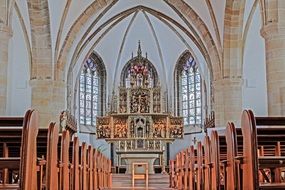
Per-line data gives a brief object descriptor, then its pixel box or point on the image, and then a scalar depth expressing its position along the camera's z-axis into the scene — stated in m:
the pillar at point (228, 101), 17.27
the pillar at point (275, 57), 10.78
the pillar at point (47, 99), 16.56
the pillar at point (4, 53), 11.33
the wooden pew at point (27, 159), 3.77
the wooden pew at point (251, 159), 4.15
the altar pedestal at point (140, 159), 20.53
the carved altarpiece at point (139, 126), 20.78
